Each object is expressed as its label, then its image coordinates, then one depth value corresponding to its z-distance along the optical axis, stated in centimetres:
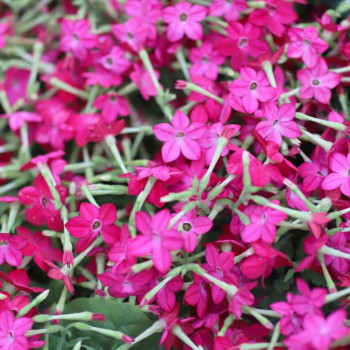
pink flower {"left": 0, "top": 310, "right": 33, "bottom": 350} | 72
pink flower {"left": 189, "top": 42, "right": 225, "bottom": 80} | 83
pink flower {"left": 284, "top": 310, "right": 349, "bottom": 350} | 68
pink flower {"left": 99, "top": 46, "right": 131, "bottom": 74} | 85
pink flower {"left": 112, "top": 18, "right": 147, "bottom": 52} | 84
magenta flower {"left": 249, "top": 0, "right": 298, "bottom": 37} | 82
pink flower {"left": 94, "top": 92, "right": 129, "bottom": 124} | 84
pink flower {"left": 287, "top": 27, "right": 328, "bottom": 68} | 79
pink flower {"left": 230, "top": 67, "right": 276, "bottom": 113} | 77
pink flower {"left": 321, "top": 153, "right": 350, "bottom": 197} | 74
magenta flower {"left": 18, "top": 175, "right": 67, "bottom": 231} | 79
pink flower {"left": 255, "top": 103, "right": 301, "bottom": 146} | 76
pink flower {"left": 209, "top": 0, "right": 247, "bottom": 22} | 83
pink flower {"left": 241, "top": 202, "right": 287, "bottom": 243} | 71
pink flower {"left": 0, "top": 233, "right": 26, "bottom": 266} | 77
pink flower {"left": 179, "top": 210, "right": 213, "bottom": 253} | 73
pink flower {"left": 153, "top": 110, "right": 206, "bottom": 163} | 77
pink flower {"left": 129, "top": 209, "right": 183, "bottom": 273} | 69
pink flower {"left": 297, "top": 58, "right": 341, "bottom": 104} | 79
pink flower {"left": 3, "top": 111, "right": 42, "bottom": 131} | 85
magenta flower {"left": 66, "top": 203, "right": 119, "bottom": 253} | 75
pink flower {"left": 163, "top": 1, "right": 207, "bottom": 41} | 83
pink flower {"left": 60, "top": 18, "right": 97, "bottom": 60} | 86
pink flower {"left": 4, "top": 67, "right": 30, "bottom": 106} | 90
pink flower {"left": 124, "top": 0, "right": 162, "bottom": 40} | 84
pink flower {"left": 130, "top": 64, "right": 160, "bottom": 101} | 83
